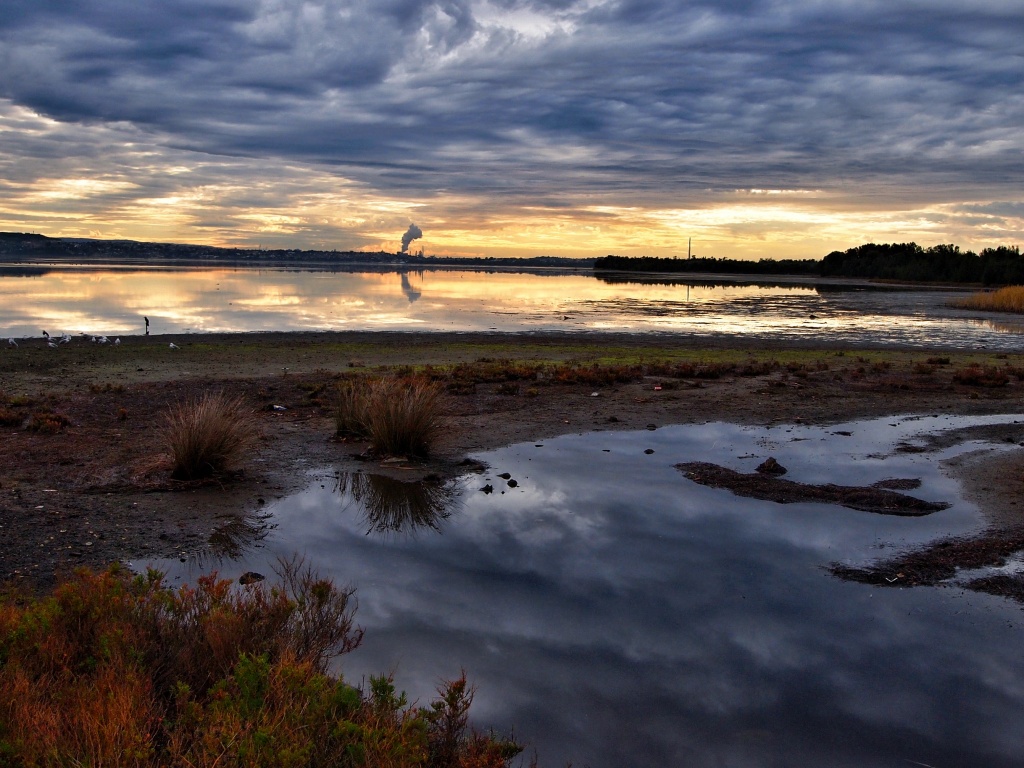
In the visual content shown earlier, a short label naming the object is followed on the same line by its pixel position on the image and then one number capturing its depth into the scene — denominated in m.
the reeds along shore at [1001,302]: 46.78
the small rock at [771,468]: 10.25
